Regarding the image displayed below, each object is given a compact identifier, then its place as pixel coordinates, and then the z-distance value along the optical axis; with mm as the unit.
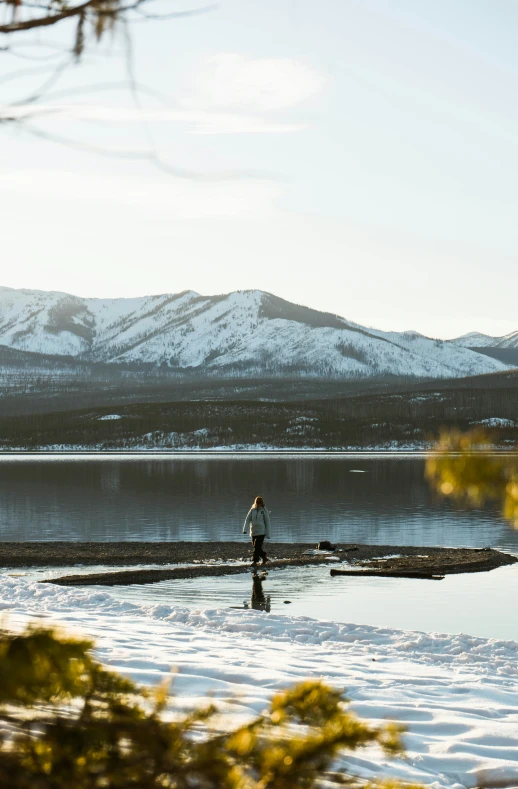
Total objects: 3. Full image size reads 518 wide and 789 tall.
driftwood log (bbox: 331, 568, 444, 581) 57344
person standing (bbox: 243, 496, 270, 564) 57250
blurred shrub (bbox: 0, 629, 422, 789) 5352
